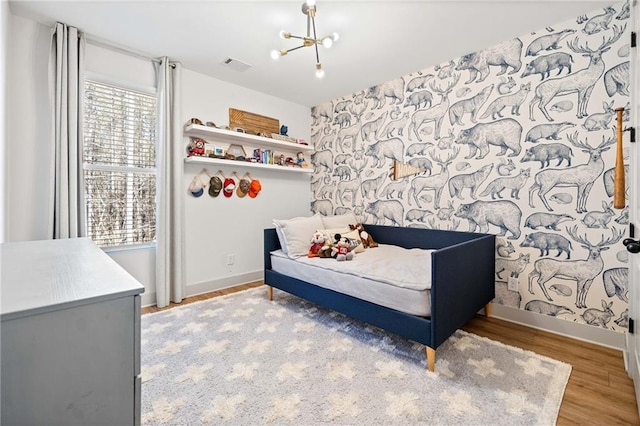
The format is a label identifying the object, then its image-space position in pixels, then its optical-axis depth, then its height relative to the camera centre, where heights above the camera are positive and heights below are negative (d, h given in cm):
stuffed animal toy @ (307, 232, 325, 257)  273 -32
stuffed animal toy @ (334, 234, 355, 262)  255 -36
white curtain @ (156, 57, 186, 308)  279 +20
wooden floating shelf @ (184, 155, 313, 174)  301 +55
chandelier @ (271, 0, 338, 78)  198 +134
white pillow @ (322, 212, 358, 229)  323 -11
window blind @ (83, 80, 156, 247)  259 +44
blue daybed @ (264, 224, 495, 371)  175 -63
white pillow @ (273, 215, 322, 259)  280 -24
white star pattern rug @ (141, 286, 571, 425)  140 -97
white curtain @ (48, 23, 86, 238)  225 +64
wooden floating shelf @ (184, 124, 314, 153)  302 +86
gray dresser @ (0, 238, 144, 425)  61 -32
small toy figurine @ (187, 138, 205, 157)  307 +68
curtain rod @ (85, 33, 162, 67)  249 +148
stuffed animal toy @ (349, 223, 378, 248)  316 -29
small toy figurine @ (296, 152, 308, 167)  406 +71
